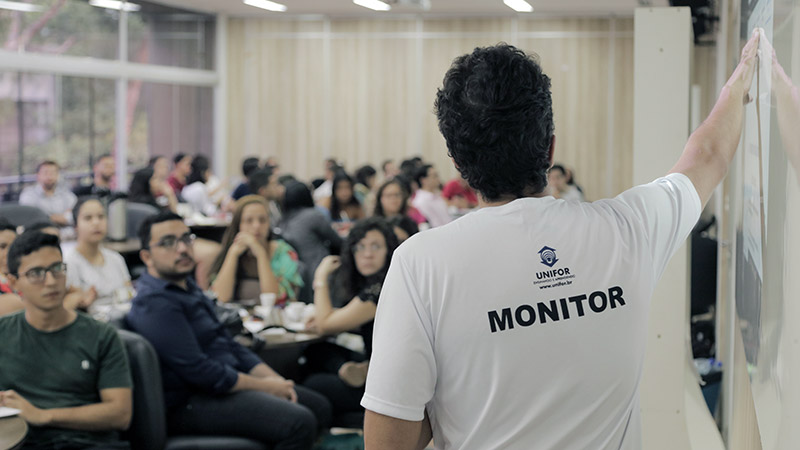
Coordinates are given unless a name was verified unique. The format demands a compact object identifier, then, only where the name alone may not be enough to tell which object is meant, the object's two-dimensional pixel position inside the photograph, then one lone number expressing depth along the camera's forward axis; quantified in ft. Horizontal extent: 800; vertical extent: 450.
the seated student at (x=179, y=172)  40.78
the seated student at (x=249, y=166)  38.06
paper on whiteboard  5.67
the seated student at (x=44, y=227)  14.07
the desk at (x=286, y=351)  15.81
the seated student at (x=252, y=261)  19.57
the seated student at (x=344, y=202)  31.24
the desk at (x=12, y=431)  9.59
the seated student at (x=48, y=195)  33.22
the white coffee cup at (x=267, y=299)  18.08
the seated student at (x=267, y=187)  28.86
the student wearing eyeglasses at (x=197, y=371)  13.50
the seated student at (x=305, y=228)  24.50
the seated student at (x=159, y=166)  38.27
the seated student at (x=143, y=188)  32.50
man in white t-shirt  4.75
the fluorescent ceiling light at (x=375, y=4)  38.64
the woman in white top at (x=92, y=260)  19.26
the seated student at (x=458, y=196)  37.83
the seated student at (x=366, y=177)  39.64
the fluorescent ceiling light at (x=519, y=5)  37.60
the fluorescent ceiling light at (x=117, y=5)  39.75
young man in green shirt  11.71
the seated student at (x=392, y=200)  25.25
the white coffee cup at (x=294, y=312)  17.47
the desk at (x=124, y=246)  25.96
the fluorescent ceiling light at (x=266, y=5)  40.66
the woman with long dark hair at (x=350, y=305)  15.46
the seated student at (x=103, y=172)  35.96
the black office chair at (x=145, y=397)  12.46
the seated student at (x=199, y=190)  38.88
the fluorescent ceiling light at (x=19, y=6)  33.63
